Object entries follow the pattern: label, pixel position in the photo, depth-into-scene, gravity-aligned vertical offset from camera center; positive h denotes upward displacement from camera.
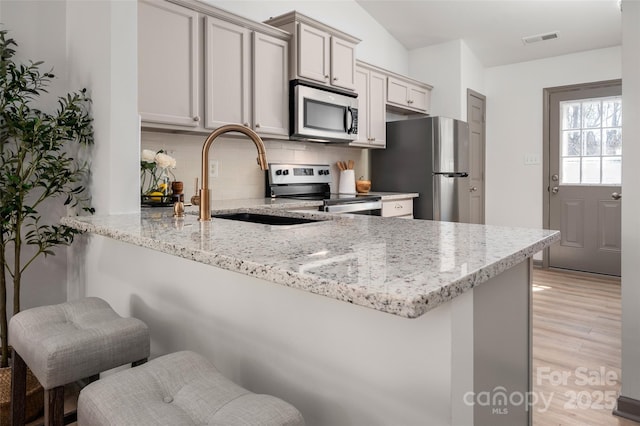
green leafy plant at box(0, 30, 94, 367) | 1.92 +0.23
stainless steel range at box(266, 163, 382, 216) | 3.52 +0.13
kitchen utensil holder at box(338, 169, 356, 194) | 4.28 +0.21
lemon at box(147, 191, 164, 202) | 2.46 +0.04
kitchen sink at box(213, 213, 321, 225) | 2.00 -0.07
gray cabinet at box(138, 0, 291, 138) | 2.59 +0.86
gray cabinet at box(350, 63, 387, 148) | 4.14 +0.91
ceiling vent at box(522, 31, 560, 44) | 4.51 +1.70
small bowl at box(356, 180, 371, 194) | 4.31 +0.17
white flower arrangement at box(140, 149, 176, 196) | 2.36 +0.21
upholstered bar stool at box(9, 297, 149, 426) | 1.26 -0.42
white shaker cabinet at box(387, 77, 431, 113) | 4.50 +1.14
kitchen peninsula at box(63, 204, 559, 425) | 0.86 -0.27
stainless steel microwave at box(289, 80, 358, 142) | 3.38 +0.72
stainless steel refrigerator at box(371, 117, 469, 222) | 4.27 +0.39
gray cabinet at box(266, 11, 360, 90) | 3.36 +1.20
